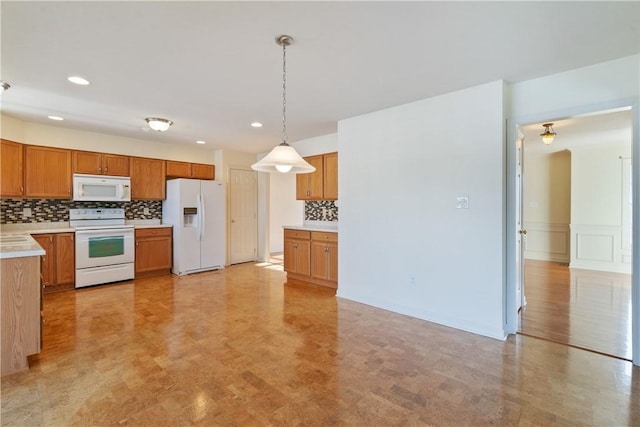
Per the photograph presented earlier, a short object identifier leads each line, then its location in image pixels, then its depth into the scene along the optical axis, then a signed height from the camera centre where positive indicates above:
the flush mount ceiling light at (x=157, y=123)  4.08 +1.22
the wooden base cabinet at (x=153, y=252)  5.16 -0.70
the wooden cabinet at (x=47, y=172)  4.28 +0.59
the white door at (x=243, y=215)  6.47 -0.07
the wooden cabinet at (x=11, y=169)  3.96 +0.59
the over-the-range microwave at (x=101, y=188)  4.63 +0.39
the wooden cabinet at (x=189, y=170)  5.75 +0.85
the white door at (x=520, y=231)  3.48 -0.21
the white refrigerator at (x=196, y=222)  5.44 -0.18
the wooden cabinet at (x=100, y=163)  4.70 +0.80
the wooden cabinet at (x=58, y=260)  4.23 -0.69
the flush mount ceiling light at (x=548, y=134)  4.27 +1.13
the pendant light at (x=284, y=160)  2.36 +0.41
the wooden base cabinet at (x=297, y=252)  4.95 -0.68
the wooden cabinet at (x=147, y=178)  5.27 +0.61
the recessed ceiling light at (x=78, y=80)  2.83 +1.27
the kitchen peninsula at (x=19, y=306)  2.26 -0.73
